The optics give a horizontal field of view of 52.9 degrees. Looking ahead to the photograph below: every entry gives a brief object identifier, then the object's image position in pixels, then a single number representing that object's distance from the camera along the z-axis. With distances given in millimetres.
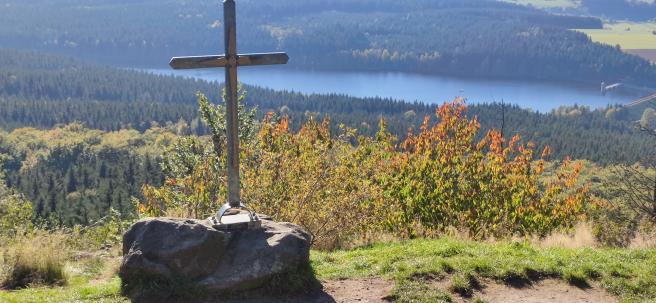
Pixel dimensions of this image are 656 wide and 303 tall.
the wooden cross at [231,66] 13938
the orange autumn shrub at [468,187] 22359
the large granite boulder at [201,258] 12547
